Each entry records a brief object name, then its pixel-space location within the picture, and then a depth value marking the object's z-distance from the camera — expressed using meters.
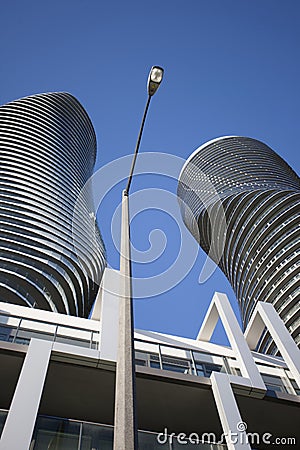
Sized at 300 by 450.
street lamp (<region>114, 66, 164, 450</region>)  4.25
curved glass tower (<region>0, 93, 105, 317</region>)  41.09
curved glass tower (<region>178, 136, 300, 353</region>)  70.06
